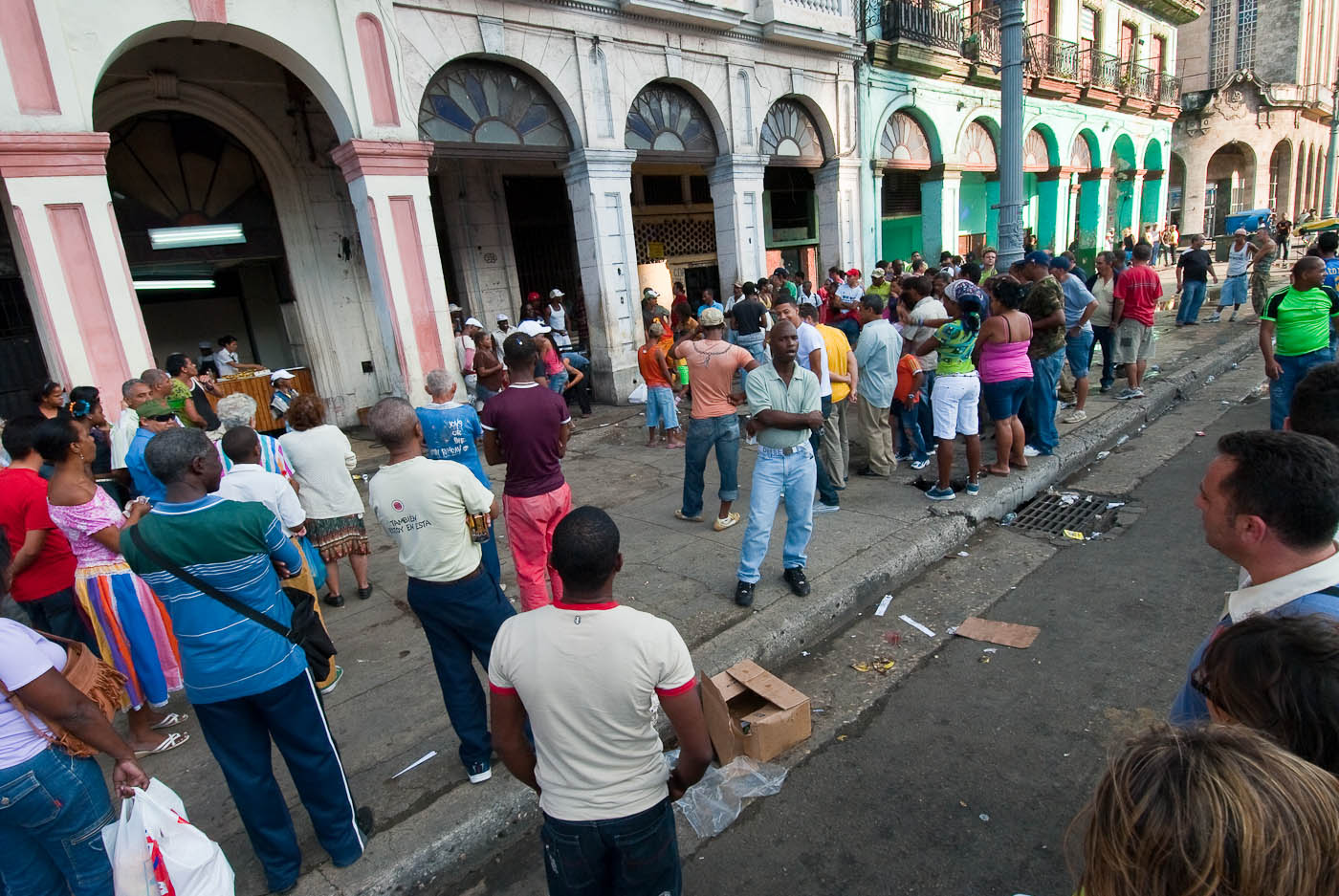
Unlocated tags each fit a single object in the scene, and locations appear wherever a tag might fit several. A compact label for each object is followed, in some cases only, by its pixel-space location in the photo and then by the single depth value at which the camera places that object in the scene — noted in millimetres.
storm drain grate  5789
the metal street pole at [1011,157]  10242
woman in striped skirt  3311
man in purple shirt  3988
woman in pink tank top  6047
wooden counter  10320
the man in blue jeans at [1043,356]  6855
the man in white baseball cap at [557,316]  11413
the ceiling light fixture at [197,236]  9695
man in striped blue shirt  2361
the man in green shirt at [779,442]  4480
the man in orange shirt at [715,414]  5906
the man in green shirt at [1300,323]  5383
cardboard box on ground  3189
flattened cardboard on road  4125
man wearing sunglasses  4406
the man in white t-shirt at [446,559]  3006
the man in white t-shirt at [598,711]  1803
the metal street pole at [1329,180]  31906
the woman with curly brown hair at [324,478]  4621
